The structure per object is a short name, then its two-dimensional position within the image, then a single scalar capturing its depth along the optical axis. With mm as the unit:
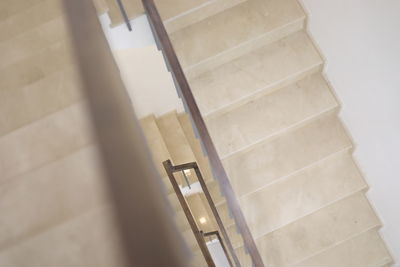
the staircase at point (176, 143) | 5766
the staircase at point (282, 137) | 2971
